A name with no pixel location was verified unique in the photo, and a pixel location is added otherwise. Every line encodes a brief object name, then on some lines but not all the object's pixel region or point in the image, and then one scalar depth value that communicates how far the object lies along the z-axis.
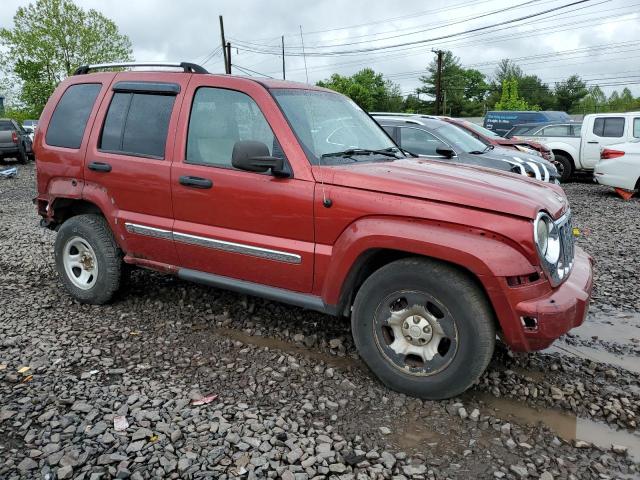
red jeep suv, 3.04
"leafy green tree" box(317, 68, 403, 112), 69.81
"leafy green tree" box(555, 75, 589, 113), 73.19
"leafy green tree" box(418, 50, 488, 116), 75.50
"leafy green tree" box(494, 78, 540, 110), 54.47
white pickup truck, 13.38
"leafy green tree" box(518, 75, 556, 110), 74.44
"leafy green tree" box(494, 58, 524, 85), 84.03
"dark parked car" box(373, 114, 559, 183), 8.93
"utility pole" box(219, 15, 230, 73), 39.53
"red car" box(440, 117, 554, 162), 10.88
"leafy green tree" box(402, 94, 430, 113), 73.58
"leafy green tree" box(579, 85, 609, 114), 62.29
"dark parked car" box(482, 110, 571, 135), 29.11
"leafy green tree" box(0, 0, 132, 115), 41.88
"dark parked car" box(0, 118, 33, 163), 19.50
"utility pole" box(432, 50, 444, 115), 38.59
